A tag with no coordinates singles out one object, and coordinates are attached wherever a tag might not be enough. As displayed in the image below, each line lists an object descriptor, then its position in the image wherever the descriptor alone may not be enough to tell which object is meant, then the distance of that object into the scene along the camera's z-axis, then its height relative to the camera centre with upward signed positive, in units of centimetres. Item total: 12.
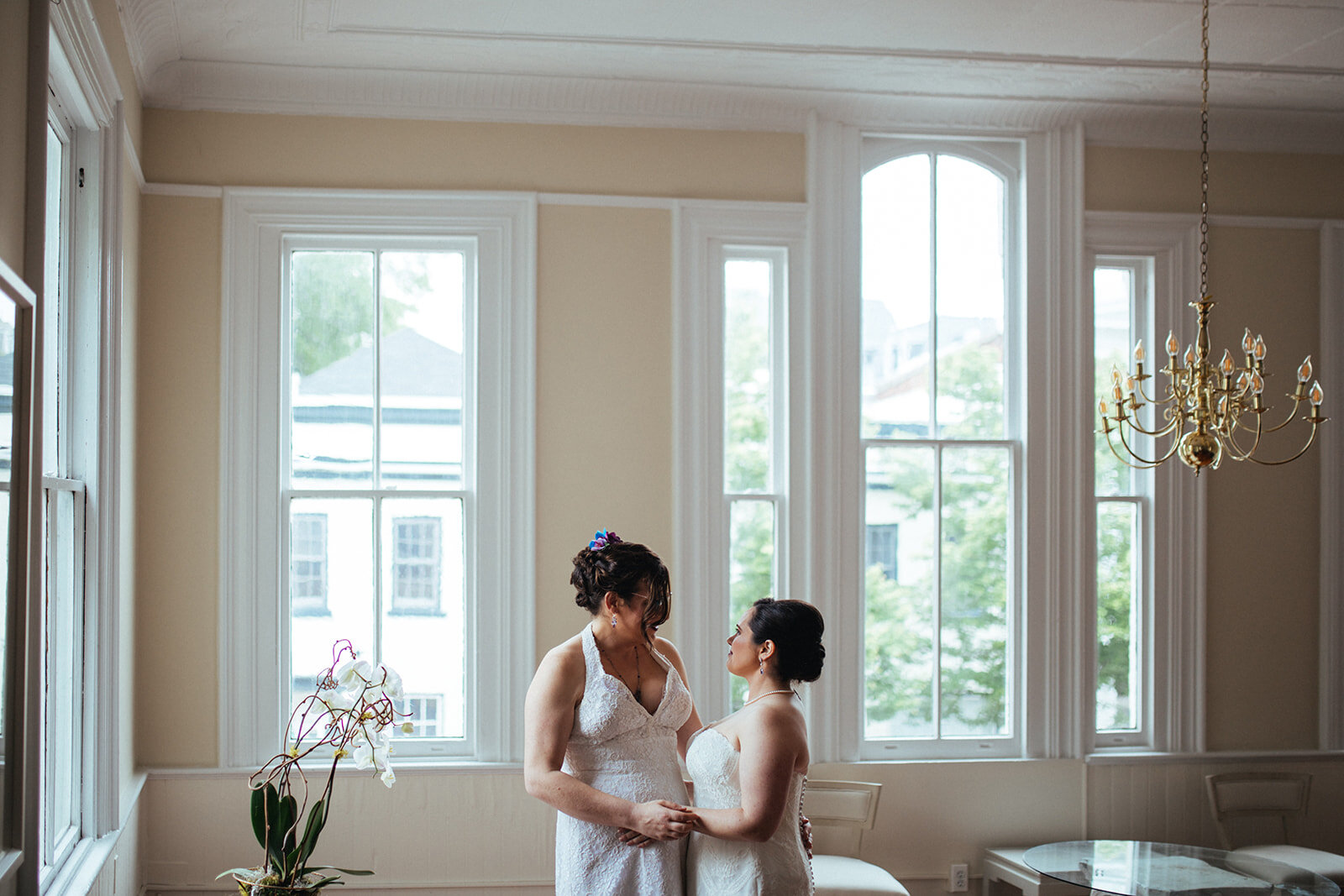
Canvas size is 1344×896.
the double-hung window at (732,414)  436 +27
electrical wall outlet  441 -158
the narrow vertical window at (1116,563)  466 -34
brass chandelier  312 +26
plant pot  251 -93
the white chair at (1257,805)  451 -132
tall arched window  457 +11
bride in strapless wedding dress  252 -67
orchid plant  254 -68
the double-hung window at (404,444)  421 +14
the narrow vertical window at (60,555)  288 -21
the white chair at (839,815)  424 -128
